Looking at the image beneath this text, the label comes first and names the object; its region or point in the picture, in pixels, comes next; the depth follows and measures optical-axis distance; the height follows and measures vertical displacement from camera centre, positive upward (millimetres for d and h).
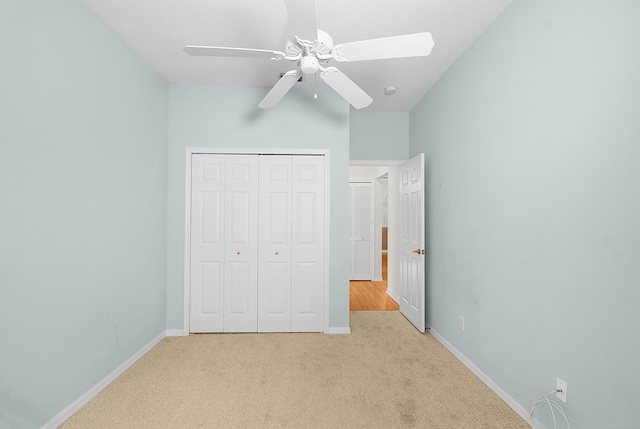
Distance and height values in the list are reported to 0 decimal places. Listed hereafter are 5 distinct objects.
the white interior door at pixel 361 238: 6094 -398
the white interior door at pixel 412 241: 3275 -264
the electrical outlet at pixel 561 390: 1597 -939
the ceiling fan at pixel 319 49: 1576 +995
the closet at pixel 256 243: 3260 -274
